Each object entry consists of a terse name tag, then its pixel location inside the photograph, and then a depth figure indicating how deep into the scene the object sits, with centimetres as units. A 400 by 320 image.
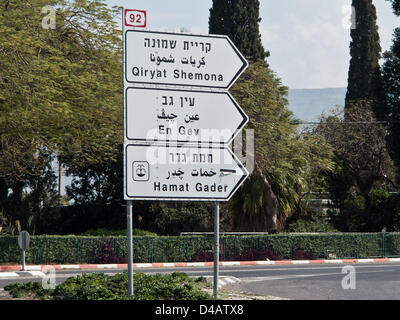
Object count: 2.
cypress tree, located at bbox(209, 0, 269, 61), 4019
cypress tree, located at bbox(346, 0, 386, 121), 4775
